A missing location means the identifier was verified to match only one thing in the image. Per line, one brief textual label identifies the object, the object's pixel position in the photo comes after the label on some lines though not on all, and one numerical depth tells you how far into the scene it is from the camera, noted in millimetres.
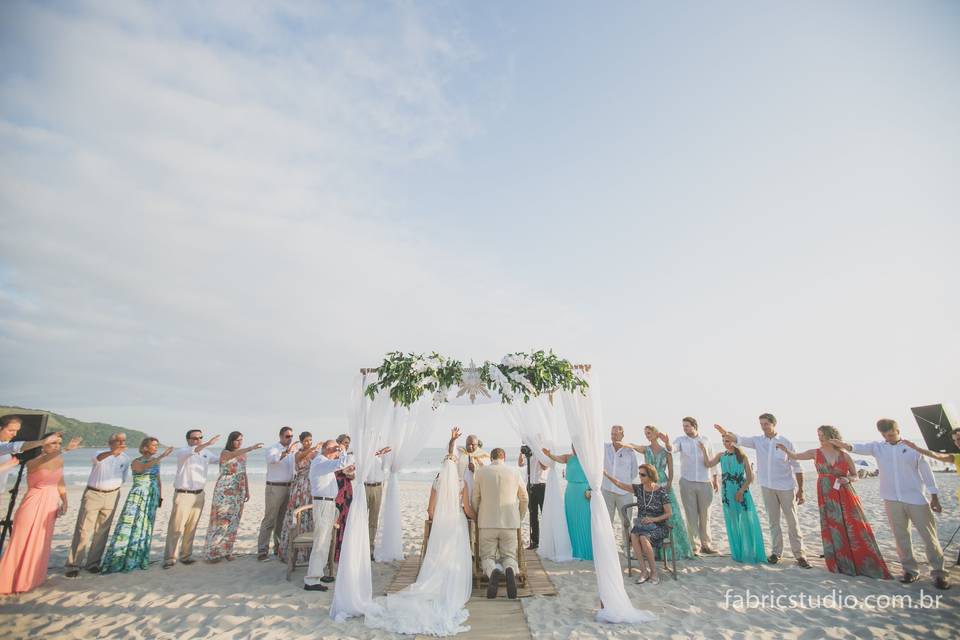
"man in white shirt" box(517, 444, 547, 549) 7852
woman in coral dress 5469
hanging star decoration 6824
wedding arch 5090
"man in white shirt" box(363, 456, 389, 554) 7594
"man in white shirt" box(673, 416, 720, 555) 7270
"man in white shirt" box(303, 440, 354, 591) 5840
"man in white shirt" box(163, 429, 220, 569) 6816
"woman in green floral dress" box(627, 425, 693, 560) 6973
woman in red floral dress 5977
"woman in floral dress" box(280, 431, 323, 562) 6918
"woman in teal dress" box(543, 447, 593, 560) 7059
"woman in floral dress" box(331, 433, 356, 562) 6568
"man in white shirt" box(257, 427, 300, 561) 7293
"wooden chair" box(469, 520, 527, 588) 5793
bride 4699
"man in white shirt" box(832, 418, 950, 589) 5574
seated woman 6000
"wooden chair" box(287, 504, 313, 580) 6180
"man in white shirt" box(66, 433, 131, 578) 6320
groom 5766
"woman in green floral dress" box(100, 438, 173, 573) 6426
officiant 6398
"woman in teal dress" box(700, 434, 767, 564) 6742
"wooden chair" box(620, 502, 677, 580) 6004
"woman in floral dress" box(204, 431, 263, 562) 7020
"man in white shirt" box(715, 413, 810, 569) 6691
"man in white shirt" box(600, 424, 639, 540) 7227
